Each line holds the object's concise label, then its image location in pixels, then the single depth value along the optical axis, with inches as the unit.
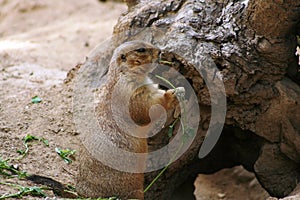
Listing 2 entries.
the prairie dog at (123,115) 346.3
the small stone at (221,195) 467.5
